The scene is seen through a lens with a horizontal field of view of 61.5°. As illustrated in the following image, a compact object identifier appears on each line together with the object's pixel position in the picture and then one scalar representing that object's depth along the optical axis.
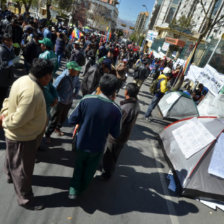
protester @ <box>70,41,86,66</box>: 7.20
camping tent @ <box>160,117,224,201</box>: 3.69
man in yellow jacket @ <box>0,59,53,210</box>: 2.01
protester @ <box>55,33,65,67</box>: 9.06
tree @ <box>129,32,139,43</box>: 68.31
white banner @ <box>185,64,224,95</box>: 6.86
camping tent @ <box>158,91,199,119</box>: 7.61
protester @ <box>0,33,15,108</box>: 3.85
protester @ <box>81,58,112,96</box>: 4.86
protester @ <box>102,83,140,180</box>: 3.20
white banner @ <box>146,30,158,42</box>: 26.61
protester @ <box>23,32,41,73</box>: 6.03
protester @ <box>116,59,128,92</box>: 6.37
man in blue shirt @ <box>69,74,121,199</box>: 2.42
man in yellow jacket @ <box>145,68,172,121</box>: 6.42
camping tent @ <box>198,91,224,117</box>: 6.68
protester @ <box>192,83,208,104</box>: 10.15
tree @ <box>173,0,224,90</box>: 10.13
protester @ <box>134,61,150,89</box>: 9.10
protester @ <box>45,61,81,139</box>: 3.80
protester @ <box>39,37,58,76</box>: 4.93
